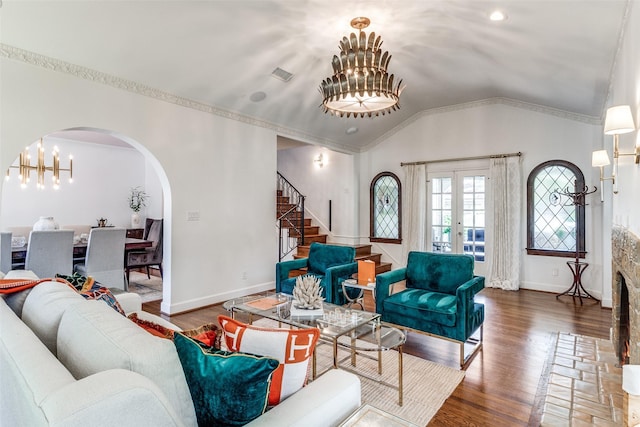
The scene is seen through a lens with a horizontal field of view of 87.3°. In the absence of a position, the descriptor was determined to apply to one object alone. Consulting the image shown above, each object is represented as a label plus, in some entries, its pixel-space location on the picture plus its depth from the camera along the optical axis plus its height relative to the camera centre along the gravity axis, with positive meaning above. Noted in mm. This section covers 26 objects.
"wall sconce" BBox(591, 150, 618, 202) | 3673 +655
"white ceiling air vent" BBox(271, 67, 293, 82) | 4496 +1956
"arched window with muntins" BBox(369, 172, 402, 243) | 7492 +189
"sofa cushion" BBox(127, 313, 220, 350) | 1391 -535
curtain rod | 6111 +1166
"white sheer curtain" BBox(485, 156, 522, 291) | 6020 -112
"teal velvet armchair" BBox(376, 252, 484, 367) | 3053 -816
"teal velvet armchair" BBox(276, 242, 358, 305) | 4133 -679
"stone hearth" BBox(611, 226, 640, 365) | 1999 -436
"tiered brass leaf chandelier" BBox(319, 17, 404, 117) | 3115 +1338
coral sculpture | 2877 -668
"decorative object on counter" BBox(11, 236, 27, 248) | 4596 -377
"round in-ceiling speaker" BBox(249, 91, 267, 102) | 4879 +1775
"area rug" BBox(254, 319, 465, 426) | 2396 -1358
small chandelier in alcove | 4672 +672
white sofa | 795 -445
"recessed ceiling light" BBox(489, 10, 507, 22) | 3161 +1943
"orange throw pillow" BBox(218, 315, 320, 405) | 1304 -519
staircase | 7184 -442
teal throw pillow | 1081 -542
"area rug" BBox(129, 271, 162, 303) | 5426 -1296
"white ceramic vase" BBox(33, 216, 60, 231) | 4824 -134
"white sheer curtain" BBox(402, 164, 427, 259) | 7090 +166
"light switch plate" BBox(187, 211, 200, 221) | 4656 +8
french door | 6539 +91
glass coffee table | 2477 -845
